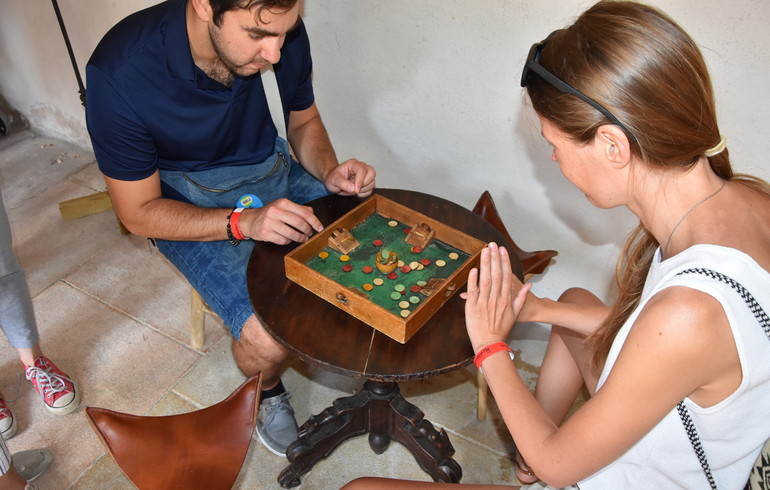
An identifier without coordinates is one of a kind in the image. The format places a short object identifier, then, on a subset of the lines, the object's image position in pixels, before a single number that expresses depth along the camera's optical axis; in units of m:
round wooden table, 1.43
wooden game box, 1.46
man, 1.69
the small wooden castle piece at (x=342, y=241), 1.72
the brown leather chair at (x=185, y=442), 1.32
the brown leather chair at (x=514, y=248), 2.10
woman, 1.01
